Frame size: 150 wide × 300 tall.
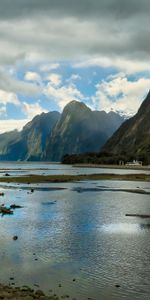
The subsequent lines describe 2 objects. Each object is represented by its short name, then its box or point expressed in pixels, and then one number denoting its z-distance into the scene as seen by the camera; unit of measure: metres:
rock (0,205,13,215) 48.28
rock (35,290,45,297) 19.57
